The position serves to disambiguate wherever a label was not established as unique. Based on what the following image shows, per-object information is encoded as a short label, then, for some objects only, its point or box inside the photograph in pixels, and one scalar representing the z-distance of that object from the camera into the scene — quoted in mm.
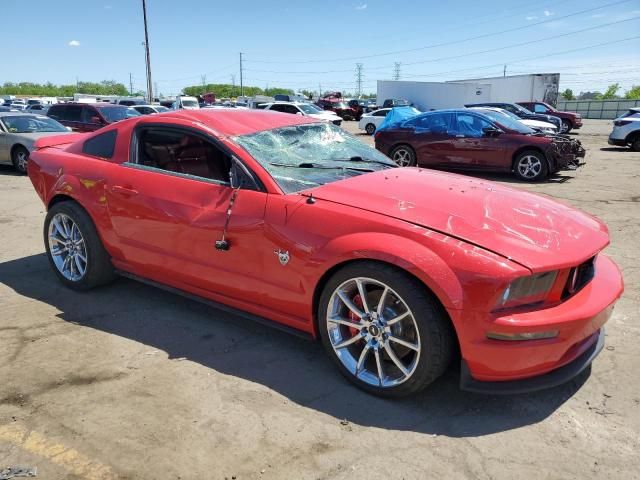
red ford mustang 2572
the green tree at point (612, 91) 89375
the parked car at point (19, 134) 11508
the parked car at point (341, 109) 38406
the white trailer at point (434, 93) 38125
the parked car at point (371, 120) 25531
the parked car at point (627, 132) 16797
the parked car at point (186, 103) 32719
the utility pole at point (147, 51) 33250
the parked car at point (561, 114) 24969
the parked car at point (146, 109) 21688
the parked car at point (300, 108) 23203
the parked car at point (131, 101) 30317
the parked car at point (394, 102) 36272
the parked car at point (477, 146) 10445
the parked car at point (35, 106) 32372
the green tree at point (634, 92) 75238
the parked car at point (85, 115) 14570
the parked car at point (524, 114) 20400
